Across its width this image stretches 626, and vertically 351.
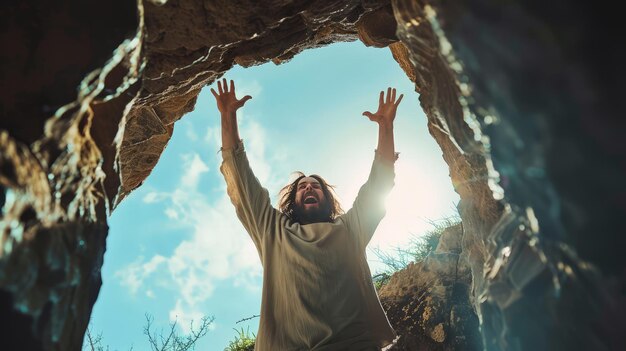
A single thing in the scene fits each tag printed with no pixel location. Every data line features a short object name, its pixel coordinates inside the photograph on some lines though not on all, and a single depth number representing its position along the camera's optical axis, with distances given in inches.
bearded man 123.4
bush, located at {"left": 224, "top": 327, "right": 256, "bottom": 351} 266.0
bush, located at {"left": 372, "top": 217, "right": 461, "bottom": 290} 314.3
